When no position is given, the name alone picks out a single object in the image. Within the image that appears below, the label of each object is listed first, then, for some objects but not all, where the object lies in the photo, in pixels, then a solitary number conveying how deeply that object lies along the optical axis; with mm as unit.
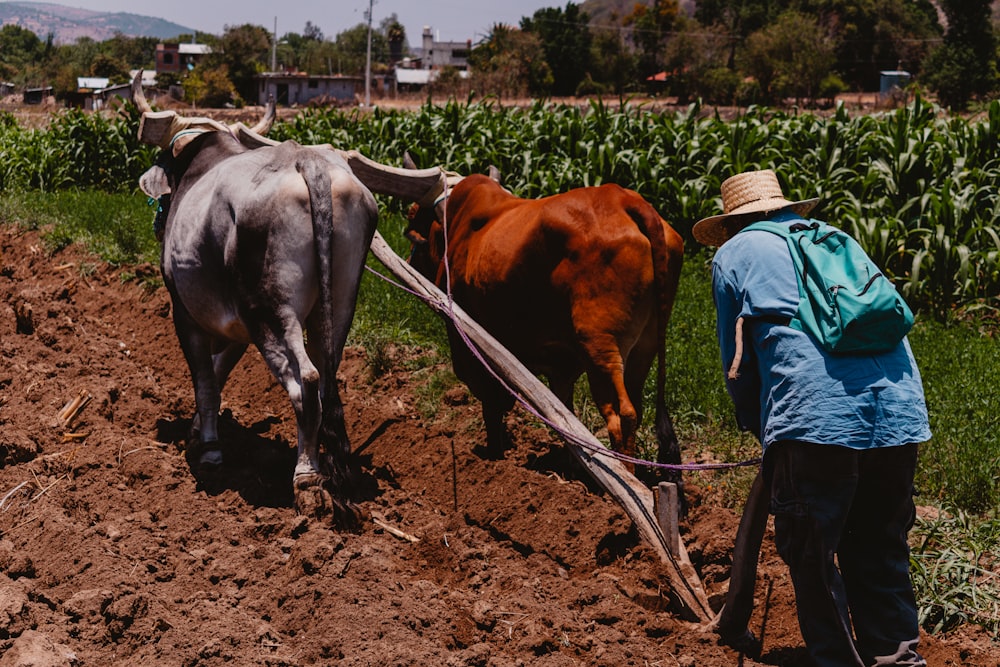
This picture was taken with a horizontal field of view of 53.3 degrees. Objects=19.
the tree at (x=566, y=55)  69625
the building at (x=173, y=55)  122312
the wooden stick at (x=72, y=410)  7180
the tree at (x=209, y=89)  66188
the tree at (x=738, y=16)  74000
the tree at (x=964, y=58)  49375
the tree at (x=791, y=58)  56750
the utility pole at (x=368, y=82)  61469
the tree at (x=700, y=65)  60406
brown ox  5750
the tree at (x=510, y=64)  59162
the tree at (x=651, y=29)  71875
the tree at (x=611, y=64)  69438
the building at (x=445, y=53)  128125
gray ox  5621
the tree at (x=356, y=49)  108569
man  3816
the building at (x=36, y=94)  88938
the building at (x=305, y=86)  75750
